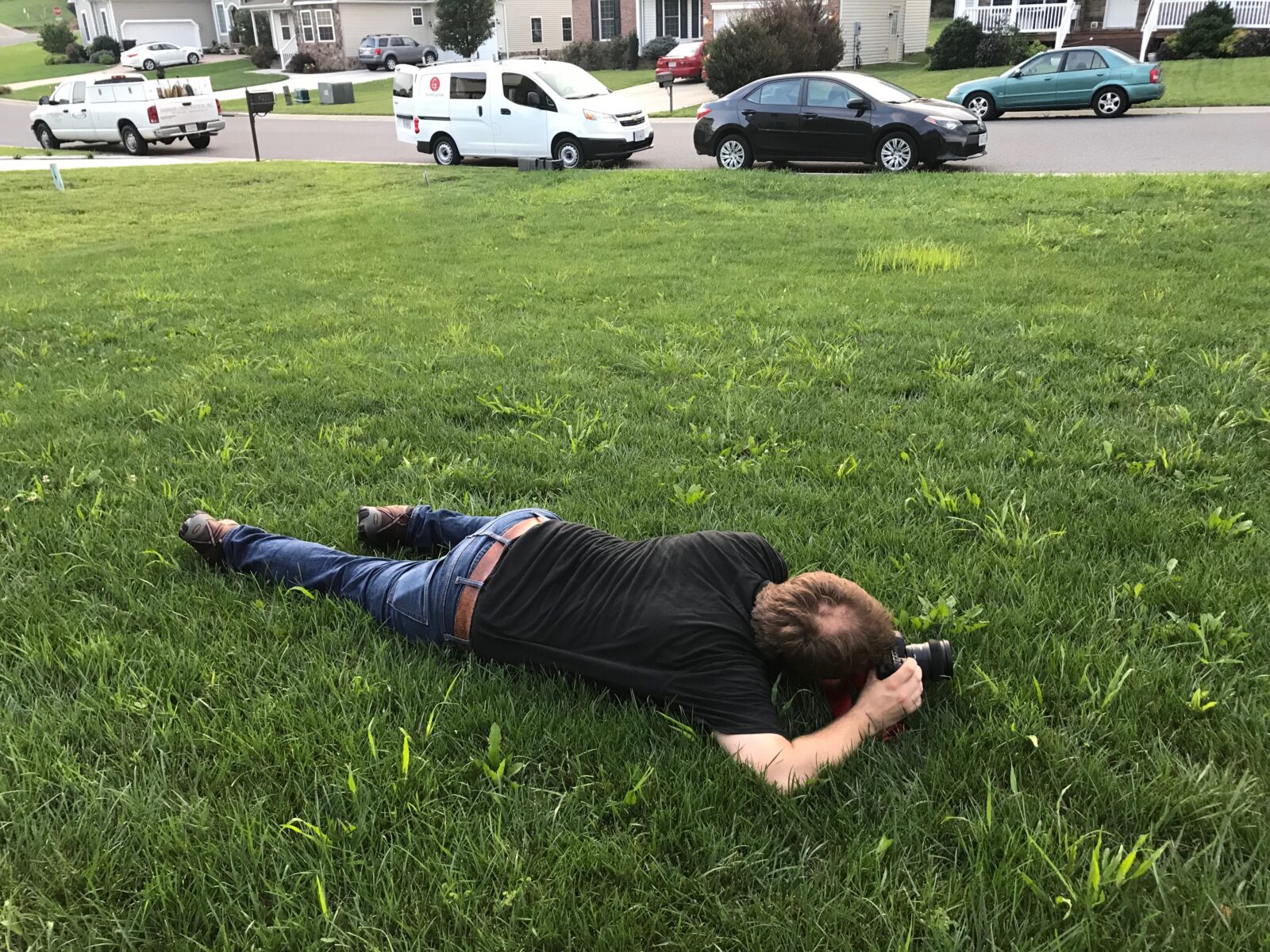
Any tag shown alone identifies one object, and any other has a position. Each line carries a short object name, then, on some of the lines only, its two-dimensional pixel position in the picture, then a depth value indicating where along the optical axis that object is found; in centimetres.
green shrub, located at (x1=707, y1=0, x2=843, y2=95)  2247
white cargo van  1512
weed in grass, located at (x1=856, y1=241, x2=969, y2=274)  729
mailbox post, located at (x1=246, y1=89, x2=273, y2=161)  1745
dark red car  3369
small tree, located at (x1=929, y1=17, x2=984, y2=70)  2916
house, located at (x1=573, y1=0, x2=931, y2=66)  3450
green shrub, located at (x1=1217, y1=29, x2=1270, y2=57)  2633
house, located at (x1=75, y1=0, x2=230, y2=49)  5834
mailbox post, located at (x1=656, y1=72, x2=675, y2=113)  2334
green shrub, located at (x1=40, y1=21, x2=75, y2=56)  5856
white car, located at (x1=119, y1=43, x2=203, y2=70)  4950
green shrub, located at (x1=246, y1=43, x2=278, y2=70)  5119
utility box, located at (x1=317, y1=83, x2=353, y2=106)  3397
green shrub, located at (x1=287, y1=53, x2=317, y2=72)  4831
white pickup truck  2080
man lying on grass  226
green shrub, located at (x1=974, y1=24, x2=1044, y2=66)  2897
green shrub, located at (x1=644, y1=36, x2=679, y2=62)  4088
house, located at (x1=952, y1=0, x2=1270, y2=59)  2870
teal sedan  1806
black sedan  1256
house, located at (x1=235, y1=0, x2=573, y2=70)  4825
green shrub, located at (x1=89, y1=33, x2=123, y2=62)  5588
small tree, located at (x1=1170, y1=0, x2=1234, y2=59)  2644
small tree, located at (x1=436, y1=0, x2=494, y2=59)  4278
